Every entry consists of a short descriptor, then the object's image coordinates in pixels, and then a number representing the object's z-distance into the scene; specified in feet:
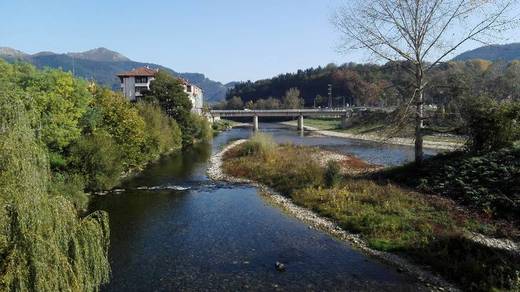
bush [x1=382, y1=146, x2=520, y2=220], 78.54
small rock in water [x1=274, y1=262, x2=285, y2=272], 60.65
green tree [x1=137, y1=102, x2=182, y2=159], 175.40
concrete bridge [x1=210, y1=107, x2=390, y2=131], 426.92
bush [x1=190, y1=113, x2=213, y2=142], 274.16
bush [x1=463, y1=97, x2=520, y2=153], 97.14
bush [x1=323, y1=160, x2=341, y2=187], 108.47
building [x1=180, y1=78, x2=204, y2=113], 445.05
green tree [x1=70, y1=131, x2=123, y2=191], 112.98
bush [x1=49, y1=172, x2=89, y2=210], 93.50
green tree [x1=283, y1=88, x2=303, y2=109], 637.71
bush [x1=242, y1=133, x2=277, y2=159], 175.11
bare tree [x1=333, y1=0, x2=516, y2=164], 98.99
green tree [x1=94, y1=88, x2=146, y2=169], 139.74
